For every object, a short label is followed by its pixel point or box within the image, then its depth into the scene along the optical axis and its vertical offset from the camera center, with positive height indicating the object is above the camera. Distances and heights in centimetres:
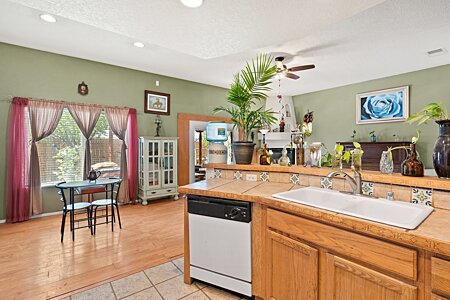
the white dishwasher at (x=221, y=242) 167 -75
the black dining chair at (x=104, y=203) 304 -76
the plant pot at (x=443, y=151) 133 -3
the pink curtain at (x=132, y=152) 462 -10
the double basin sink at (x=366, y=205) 113 -37
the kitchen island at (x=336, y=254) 92 -54
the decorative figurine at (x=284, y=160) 227 -14
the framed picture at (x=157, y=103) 494 +100
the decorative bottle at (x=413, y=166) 146 -13
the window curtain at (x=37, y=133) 366 +25
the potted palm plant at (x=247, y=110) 243 +41
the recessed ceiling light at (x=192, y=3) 214 +139
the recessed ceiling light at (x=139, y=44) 354 +164
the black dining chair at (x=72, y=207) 282 -77
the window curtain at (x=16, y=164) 353 -26
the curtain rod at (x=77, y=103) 371 +81
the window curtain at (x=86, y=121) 406 +49
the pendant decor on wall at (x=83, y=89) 414 +109
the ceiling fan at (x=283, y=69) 383 +135
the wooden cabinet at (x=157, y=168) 451 -42
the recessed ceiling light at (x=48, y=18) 277 +163
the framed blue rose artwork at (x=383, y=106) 507 +97
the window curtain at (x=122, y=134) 443 +27
